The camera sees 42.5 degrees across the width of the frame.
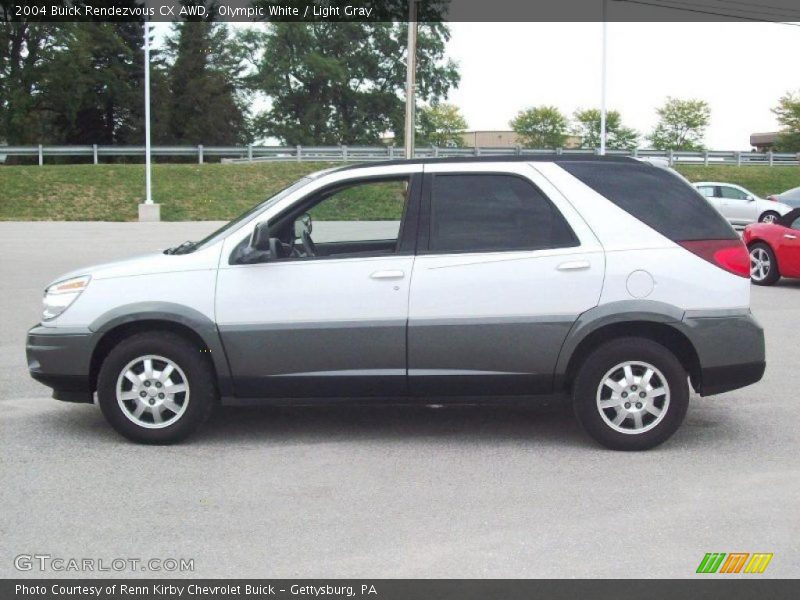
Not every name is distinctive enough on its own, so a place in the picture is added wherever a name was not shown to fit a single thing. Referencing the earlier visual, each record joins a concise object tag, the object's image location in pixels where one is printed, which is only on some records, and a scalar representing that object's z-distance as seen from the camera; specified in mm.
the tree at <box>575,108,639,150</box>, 75188
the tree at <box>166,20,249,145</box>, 63562
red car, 15680
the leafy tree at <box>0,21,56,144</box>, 55375
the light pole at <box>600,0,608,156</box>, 40928
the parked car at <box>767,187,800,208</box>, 29778
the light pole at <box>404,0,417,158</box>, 25531
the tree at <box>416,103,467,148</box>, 80188
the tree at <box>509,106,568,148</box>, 76000
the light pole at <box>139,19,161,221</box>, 35156
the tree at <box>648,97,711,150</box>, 75438
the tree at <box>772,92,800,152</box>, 67500
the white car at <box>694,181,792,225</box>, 30062
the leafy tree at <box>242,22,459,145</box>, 66688
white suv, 6184
